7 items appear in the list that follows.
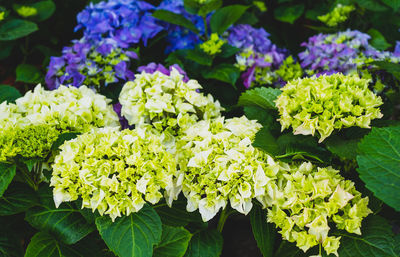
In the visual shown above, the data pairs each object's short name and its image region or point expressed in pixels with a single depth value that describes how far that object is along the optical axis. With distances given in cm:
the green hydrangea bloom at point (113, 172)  127
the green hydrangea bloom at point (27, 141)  135
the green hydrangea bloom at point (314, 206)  125
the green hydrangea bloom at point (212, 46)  204
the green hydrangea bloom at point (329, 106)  136
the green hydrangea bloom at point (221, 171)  133
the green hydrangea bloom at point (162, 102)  159
